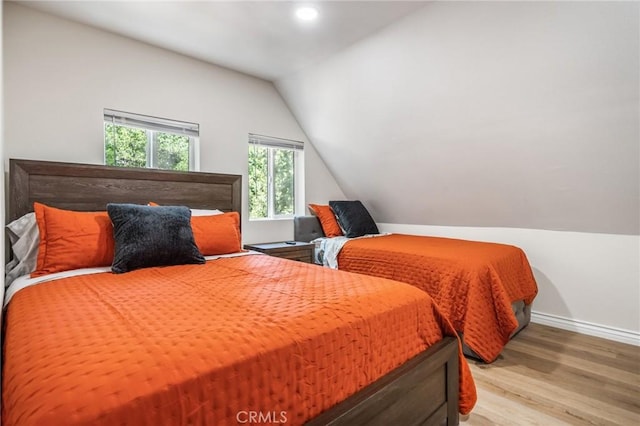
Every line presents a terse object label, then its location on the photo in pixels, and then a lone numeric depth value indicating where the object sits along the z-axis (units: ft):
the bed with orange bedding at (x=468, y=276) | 7.39
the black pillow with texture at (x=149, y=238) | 6.18
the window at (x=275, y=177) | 12.00
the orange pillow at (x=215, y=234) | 7.62
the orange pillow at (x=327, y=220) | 12.64
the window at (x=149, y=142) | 8.94
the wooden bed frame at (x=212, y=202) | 3.76
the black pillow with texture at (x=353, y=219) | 12.51
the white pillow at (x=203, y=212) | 8.65
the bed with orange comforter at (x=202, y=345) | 2.37
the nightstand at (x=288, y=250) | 10.16
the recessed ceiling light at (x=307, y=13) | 7.52
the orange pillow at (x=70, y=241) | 6.07
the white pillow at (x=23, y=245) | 6.22
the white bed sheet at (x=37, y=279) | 5.29
